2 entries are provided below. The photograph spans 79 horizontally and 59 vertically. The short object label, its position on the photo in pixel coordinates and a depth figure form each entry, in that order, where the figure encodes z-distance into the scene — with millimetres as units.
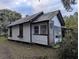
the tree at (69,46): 1893
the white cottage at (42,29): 4432
